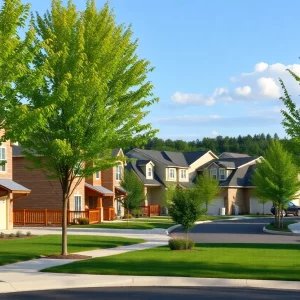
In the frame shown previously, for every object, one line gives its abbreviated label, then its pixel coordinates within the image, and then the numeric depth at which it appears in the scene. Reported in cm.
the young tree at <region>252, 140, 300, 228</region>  4347
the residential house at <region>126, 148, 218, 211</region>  6938
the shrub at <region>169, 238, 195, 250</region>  2486
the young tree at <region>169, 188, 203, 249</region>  2639
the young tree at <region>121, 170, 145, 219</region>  5166
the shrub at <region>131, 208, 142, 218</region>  5481
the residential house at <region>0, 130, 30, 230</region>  3809
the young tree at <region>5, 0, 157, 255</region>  2155
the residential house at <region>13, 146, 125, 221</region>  4747
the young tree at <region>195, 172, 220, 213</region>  5949
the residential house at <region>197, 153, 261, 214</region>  7231
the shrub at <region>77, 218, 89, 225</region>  4569
